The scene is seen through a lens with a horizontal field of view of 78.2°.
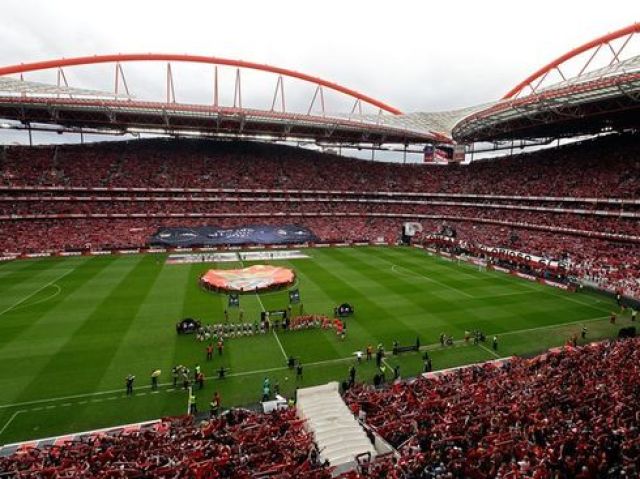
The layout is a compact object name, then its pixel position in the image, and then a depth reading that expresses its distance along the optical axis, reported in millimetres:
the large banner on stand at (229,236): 53875
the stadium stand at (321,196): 48781
